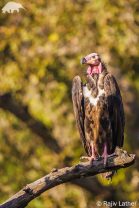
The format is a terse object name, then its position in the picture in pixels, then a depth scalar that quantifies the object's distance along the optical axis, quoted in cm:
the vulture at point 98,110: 1928
